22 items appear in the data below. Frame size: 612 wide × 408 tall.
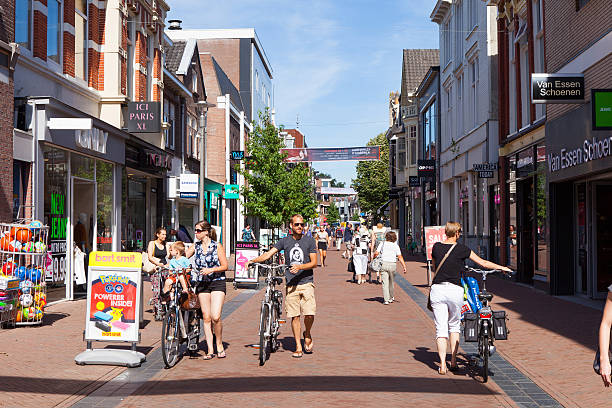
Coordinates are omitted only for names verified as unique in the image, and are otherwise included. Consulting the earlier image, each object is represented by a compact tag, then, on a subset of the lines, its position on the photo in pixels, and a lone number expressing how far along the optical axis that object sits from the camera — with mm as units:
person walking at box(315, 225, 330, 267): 30666
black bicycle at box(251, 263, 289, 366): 8203
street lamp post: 20656
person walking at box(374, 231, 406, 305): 14961
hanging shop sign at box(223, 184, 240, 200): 34250
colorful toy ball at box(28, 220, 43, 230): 11509
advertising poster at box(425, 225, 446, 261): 18125
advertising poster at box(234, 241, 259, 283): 18828
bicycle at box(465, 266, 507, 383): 7312
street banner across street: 47625
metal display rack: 10766
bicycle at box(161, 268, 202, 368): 8070
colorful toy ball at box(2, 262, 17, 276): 11008
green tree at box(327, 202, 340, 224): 144250
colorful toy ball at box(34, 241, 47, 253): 11430
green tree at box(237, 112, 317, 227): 27953
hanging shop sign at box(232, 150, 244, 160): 32031
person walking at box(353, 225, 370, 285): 20453
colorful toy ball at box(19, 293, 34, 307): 11000
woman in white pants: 7895
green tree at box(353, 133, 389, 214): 70375
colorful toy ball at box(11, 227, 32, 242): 11227
